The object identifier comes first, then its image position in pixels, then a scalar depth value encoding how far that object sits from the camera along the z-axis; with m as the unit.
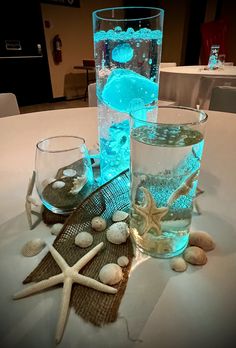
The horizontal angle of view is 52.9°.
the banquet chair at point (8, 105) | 1.20
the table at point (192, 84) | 1.63
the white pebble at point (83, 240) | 0.33
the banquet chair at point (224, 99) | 1.23
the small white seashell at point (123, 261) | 0.31
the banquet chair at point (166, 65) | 2.71
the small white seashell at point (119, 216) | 0.39
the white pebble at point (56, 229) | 0.36
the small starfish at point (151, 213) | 0.30
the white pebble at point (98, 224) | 0.36
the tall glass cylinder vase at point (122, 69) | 0.41
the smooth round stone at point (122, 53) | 0.41
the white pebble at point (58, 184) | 0.44
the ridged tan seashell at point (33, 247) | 0.33
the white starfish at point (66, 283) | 0.26
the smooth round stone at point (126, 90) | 0.41
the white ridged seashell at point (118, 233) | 0.34
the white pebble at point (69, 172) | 0.47
